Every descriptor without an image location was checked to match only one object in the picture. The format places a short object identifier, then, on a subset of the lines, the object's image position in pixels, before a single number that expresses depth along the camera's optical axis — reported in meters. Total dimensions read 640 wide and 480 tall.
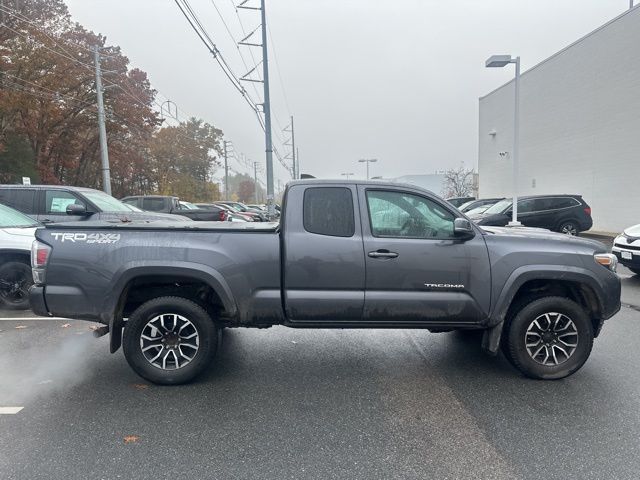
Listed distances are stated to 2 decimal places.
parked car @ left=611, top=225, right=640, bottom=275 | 7.69
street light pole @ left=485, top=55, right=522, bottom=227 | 12.38
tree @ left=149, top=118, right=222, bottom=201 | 48.09
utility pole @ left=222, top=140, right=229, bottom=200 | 55.06
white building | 16.59
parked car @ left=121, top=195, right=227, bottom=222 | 15.69
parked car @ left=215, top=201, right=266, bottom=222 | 20.81
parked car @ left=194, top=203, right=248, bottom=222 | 16.94
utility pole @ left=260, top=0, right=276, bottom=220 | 16.22
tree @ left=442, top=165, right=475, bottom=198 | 42.81
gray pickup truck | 3.78
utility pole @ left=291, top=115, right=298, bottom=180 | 41.28
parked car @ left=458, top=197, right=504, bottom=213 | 18.38
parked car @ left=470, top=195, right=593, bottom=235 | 14.32
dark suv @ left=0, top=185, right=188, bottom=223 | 8.20
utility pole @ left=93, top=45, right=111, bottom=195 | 18.81
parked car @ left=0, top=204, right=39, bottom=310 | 6.18
